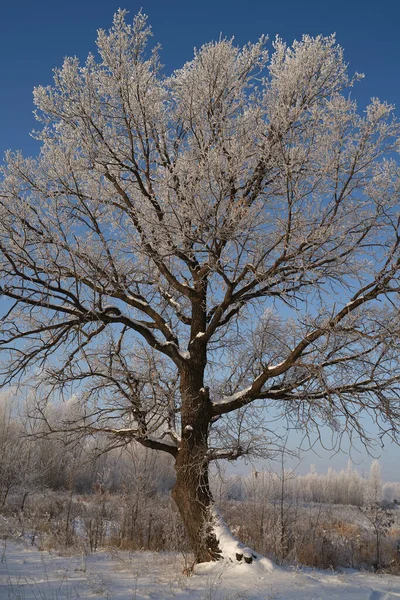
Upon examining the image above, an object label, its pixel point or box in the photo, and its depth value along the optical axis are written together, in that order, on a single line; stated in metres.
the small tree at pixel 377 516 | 11.87
